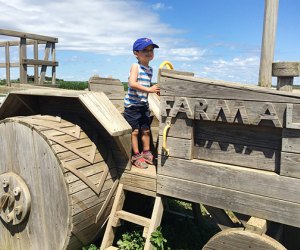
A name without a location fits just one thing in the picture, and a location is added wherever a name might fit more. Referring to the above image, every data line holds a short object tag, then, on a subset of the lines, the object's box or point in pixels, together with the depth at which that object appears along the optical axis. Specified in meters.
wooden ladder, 3.38
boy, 3.76
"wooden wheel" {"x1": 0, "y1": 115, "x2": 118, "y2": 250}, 3.18
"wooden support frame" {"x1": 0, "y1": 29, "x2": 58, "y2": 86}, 8.81
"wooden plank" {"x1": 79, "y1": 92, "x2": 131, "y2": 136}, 3.26
